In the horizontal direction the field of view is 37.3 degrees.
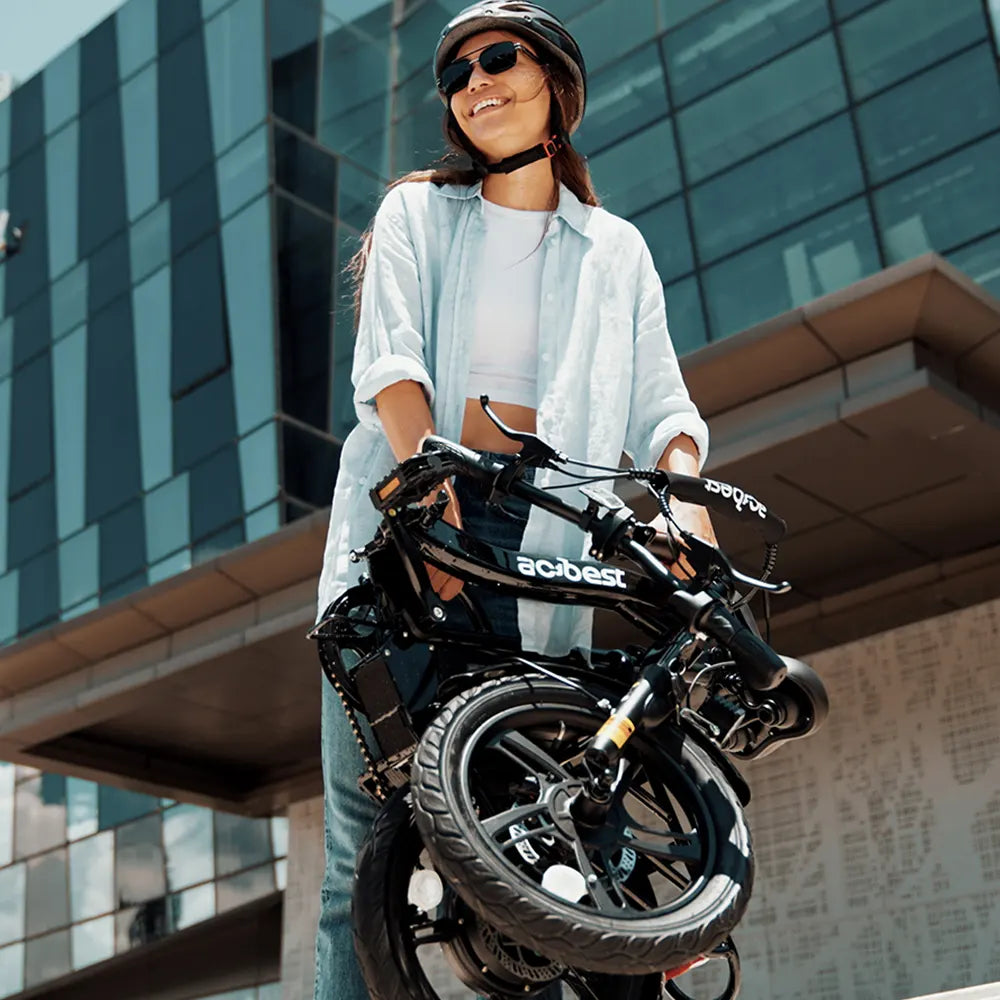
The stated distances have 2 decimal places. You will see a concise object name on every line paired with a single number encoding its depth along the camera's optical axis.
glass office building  16.47
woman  2.79
